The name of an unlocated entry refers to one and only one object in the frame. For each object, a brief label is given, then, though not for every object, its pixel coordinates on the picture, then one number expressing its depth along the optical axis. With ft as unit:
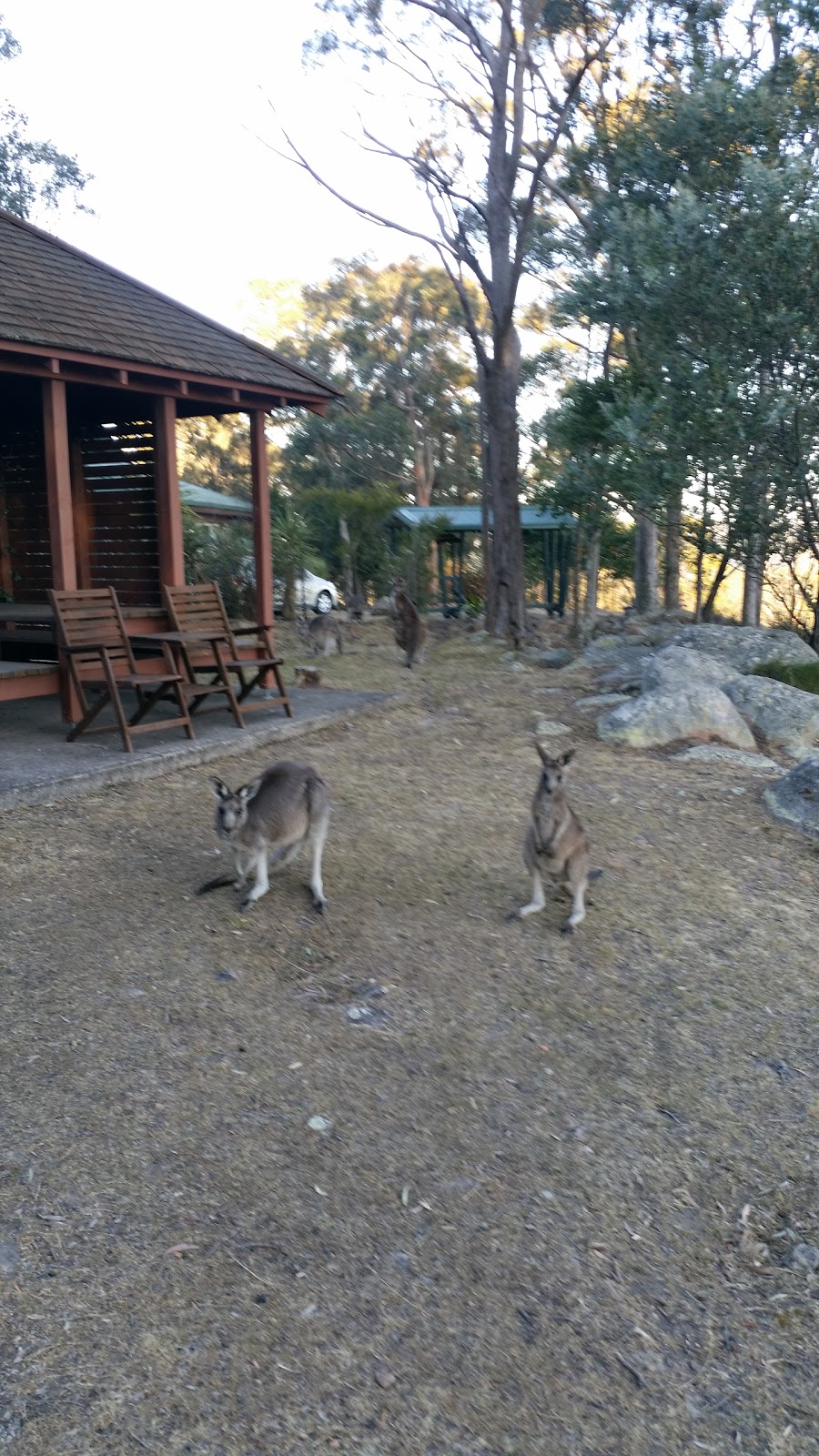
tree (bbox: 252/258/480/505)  129.49
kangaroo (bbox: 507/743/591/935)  17.80
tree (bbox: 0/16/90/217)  80.28
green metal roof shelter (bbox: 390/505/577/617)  77.15
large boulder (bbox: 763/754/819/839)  24.39
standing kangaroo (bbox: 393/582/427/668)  48.47
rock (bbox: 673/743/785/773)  29.48
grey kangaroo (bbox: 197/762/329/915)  16.97
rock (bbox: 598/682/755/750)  31.73
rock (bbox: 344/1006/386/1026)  14.74
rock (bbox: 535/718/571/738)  33.22
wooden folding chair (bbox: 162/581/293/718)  30.66
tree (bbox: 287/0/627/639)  54.75
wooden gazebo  28.78
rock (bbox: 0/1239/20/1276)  9.82
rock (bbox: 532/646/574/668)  49.66
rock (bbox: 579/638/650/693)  40.93
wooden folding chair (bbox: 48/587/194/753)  26.02
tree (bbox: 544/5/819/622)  41.32
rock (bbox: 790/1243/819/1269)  10.69
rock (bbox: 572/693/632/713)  37.25
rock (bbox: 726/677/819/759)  32.30
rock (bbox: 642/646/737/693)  34.19
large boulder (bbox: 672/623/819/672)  40.06
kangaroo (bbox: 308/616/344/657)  51.42
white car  78.07
